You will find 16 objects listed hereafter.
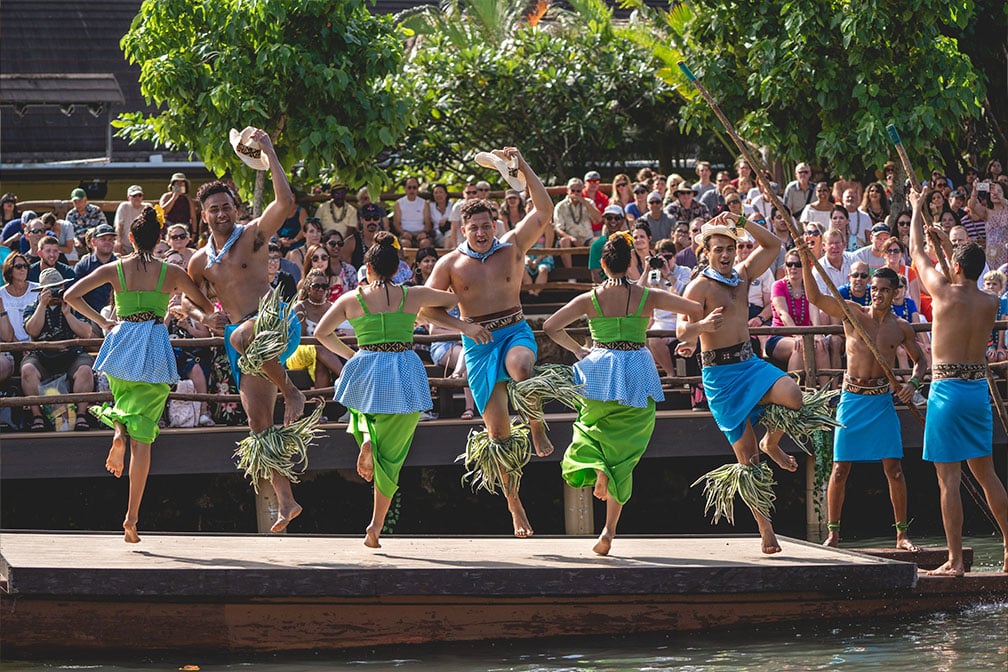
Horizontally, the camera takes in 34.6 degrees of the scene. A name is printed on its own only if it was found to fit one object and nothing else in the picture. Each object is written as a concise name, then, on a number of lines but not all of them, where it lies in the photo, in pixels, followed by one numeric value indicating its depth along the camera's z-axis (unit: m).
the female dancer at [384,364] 9.50
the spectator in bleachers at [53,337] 13.14
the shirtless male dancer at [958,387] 10.03
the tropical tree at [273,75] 15.68
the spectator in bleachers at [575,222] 16.98
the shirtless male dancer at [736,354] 9.76
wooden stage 9.20
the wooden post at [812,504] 13.95
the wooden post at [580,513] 13.86
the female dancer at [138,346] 9.65
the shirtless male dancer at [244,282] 9.76
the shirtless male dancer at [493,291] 9.79
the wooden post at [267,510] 13.44
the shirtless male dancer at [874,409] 11.05
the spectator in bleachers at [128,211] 15.73
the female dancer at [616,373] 9.63
